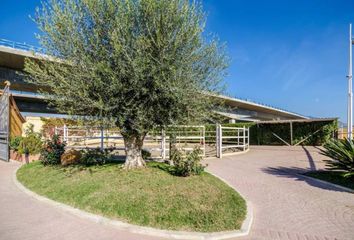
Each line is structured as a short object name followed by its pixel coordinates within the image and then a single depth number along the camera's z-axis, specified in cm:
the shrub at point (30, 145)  1445
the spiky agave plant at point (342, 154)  854
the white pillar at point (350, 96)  1625
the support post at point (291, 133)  2345
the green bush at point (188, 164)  866
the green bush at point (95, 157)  1063
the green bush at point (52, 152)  1147
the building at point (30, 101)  2645
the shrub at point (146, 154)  1219
